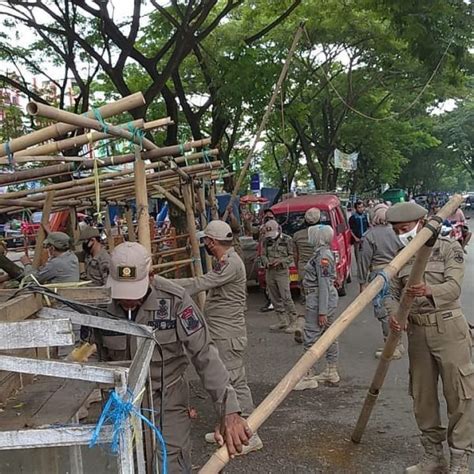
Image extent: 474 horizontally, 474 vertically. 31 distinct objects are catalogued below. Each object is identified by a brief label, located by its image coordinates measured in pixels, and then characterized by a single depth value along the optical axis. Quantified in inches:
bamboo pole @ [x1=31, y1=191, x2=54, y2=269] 307.0
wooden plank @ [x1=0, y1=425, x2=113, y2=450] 75.8
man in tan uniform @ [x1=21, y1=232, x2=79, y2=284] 256.2
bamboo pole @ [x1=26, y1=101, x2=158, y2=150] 125.7
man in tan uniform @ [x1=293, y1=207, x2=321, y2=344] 414.6
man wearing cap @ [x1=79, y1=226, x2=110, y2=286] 293.0
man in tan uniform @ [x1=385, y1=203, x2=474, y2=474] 175.0
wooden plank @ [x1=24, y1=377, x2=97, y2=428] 85.2
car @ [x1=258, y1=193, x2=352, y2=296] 496.4
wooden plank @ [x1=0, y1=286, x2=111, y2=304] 122.2
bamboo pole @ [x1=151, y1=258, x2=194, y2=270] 313.4
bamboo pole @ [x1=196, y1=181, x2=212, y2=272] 363.3
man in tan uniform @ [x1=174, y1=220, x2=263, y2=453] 215.5
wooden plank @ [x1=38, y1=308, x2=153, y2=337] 98.8
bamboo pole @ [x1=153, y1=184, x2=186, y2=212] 331.3
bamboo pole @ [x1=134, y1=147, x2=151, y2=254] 188.1
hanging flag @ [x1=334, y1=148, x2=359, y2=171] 1026.7
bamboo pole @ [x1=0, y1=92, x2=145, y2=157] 133.1
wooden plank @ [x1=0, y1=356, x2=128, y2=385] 75.8
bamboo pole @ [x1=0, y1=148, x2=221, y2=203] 269.4
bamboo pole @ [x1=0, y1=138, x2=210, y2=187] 197.3
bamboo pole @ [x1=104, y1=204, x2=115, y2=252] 409.5
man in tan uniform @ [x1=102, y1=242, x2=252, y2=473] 120.9
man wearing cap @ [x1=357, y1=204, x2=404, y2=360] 329.4
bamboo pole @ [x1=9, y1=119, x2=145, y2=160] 149.9
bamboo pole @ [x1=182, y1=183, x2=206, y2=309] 312.0
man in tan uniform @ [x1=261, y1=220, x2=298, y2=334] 398.3
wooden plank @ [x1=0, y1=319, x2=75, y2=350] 76.7
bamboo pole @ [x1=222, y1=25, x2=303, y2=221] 361.7
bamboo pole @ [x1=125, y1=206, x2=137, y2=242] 419.2
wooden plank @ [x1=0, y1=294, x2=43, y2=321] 89.2
